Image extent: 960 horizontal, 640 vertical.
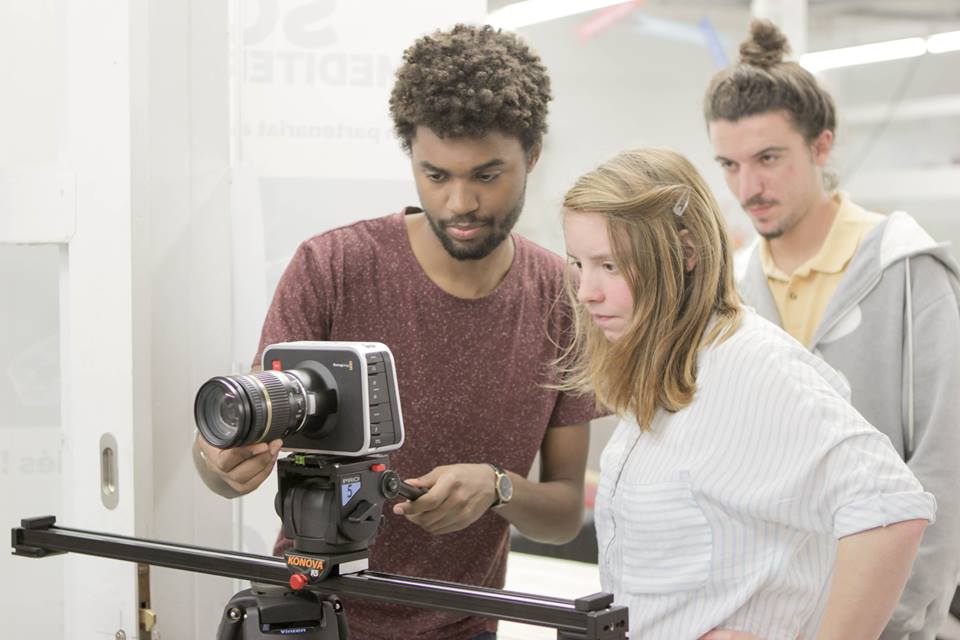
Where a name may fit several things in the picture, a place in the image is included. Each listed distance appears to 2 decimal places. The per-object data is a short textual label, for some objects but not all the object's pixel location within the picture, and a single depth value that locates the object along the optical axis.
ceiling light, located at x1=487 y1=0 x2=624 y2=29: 6.13
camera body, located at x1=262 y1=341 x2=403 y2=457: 1.10
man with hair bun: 1.59
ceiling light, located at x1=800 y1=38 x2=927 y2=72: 6.65
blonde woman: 1.14
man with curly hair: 1.50
